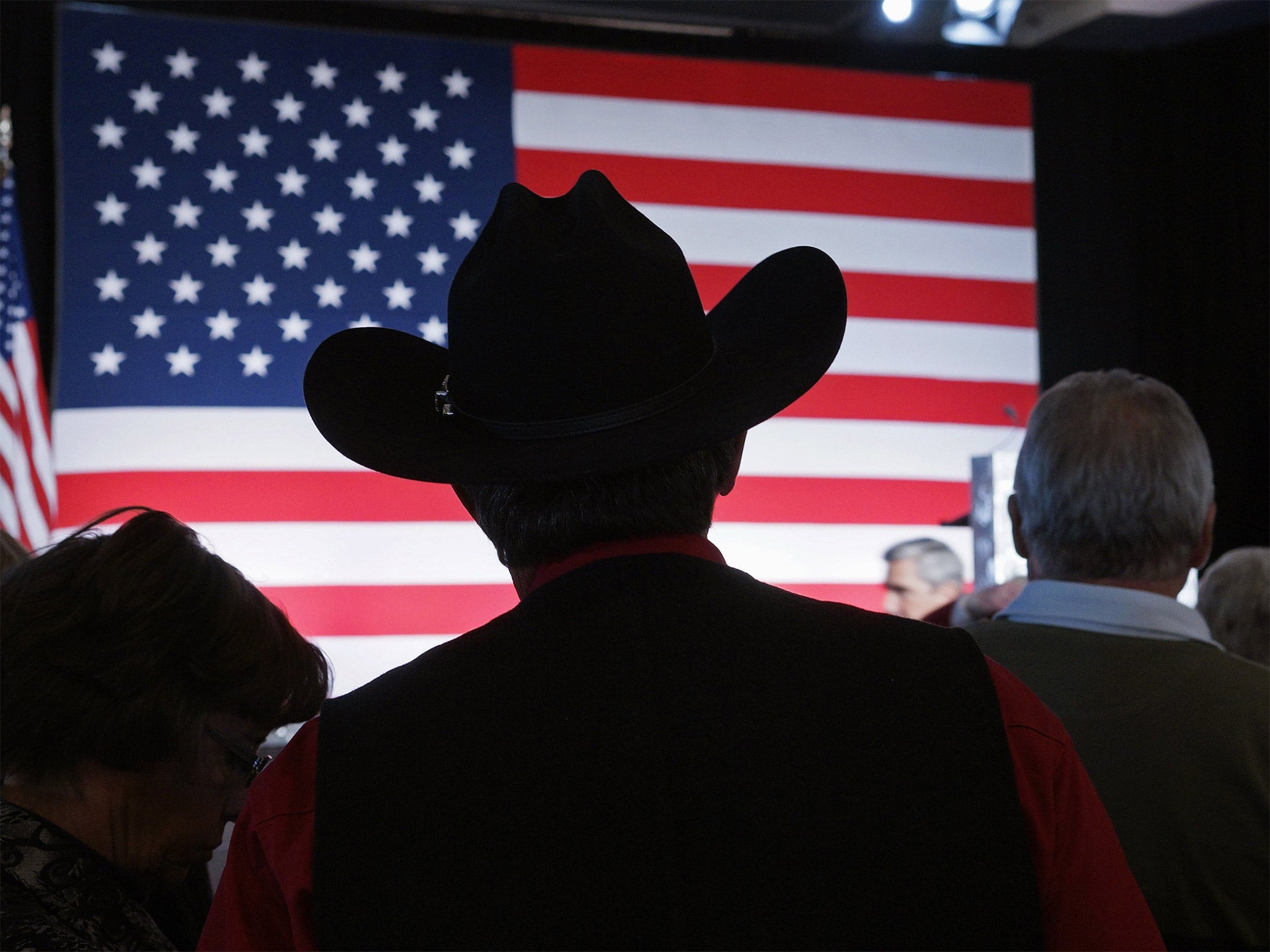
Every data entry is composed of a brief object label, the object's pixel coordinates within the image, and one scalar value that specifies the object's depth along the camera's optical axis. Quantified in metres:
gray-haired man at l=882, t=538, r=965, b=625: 3.53
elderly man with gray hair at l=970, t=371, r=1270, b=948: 1.11
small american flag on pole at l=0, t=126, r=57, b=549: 2.85
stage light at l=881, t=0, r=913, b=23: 3.58
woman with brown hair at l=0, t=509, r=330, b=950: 0.89
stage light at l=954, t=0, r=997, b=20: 3.77
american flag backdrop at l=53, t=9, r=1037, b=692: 3.27
